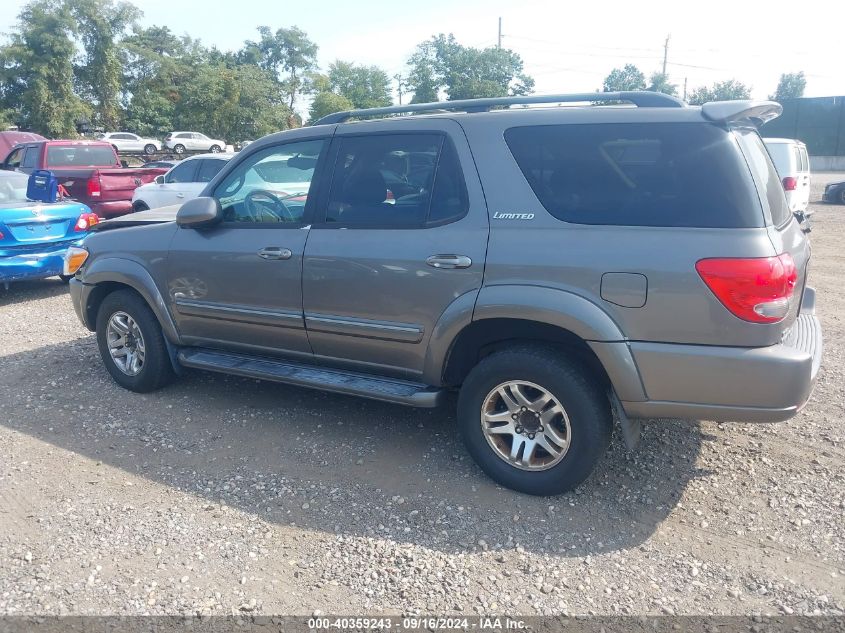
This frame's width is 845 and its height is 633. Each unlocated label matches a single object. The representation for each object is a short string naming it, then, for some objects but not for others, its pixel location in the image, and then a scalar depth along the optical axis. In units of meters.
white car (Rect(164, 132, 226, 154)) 40.50
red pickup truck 12.33
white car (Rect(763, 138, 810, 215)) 12.59
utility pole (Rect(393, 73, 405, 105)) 62.78
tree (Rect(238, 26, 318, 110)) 73.81
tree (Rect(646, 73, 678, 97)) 52.79
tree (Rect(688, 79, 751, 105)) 60.08
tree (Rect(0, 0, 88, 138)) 43.06
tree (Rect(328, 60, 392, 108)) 65.75
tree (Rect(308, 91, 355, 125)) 51.95
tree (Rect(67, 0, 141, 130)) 47.84
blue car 8.20
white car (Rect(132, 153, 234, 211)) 12.80
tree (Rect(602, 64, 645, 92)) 58.31
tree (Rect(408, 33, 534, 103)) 48.72
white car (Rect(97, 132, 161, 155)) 38.91
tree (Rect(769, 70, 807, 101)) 69.88
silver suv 3.21
